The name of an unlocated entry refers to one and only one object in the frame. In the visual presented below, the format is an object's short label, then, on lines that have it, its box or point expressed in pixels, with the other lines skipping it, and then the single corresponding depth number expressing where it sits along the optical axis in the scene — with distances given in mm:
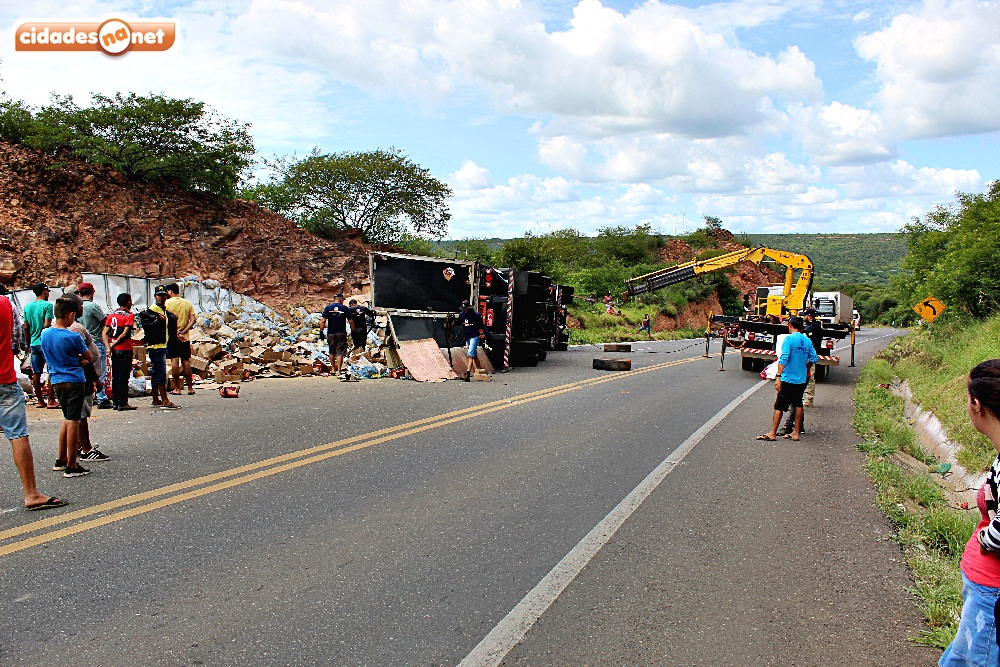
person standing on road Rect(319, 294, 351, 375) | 17609
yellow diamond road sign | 20938
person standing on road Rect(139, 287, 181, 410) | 11930
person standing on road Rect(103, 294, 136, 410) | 11391
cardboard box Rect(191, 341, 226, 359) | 16516
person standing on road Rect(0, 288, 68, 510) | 5980
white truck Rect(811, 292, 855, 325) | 29797
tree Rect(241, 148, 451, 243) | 35938
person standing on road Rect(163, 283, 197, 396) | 13320
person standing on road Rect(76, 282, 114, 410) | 11336
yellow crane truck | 20375
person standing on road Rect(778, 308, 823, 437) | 10690
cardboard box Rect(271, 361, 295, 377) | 17344
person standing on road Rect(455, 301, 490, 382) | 17469
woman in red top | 2914
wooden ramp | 17375
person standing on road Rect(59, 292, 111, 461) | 7324
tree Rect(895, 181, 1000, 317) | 19750
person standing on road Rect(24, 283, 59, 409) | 10305
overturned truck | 18953
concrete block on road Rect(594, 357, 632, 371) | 20219
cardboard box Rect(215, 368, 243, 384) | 15344
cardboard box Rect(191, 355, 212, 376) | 15797
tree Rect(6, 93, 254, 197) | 26031
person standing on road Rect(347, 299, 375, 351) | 19312
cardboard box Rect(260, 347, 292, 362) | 17412
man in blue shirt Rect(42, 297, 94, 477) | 7133
